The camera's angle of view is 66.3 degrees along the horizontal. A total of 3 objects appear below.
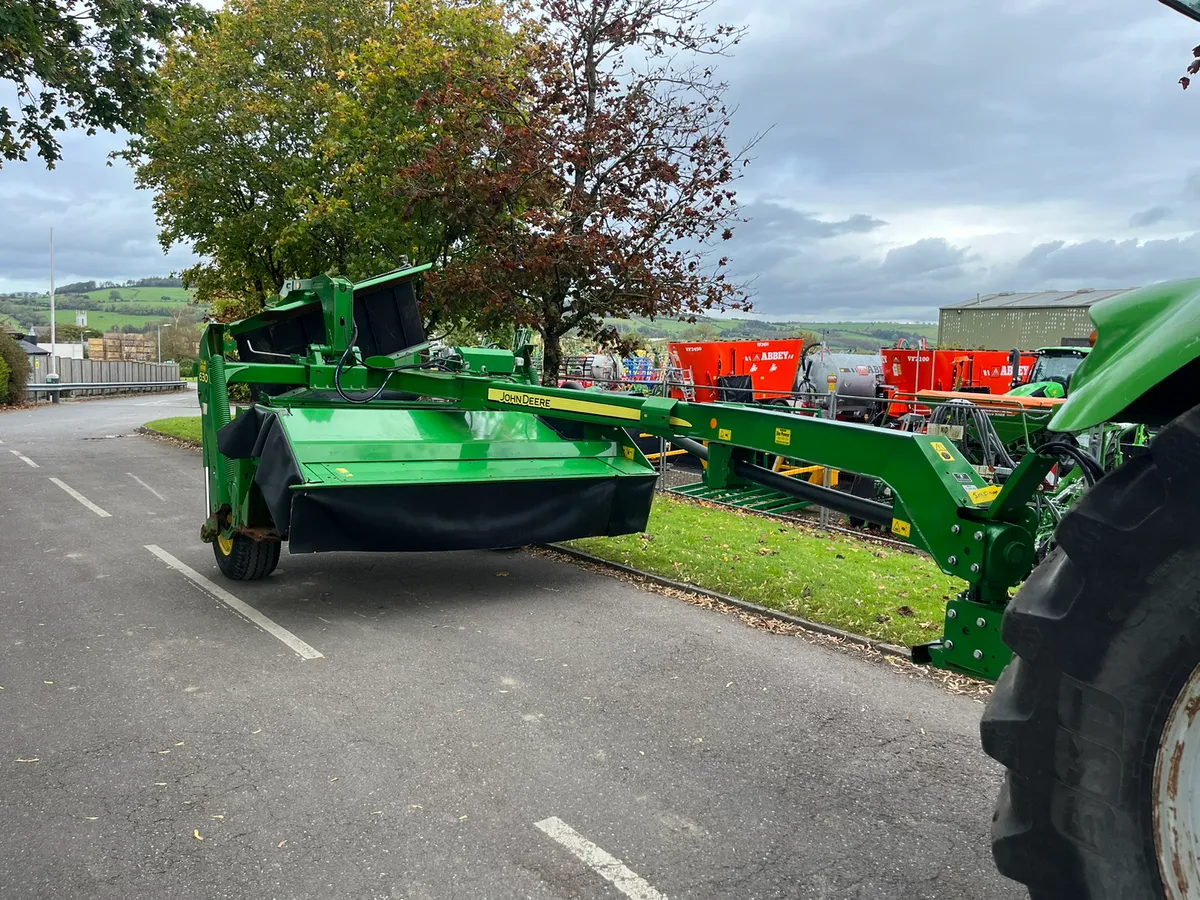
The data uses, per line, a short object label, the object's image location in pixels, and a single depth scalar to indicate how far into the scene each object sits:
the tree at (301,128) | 14.29
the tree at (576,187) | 10.39
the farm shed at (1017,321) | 47.94
